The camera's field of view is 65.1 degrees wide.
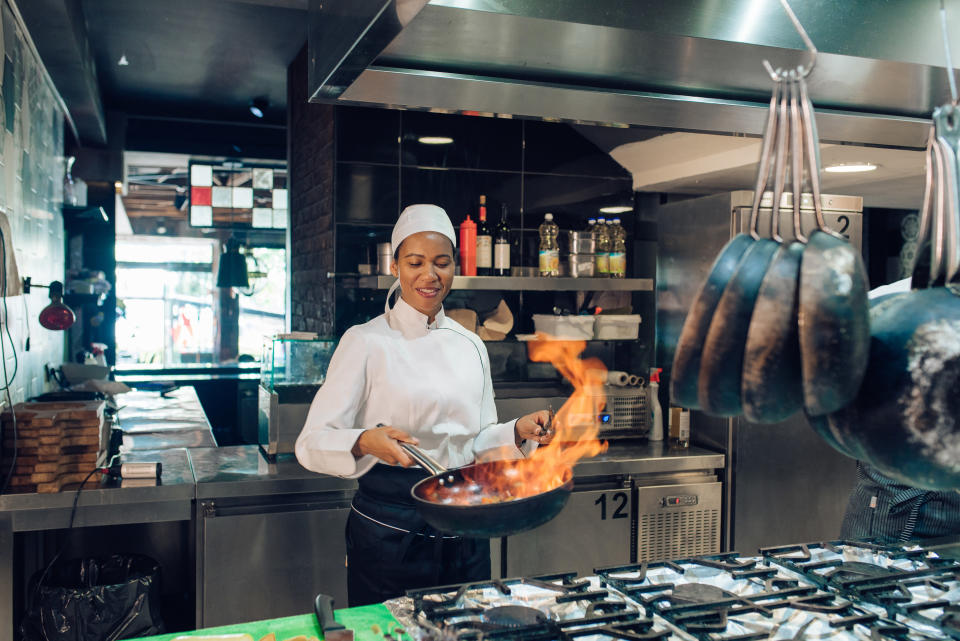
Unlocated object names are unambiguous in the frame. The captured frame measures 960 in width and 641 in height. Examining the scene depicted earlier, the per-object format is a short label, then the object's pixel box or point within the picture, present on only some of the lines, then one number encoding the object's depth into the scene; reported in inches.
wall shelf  150.6
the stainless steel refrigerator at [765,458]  151.2
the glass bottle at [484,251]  164.2
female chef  83.3
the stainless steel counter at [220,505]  107.4
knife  49.6
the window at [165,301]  326.0
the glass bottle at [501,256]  164.2
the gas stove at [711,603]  51.7
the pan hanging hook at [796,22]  39.3
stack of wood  107.3
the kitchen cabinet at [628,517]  137.8
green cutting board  55.4
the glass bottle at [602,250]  172.2
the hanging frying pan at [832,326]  30.9
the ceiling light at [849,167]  153.0
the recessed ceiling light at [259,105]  258.7
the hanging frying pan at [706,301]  34.0
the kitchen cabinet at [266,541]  117.5
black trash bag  105.7
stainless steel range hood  43.3
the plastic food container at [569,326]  167.0
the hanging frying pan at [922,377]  32.1
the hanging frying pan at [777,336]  31.8
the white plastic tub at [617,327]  170.4
